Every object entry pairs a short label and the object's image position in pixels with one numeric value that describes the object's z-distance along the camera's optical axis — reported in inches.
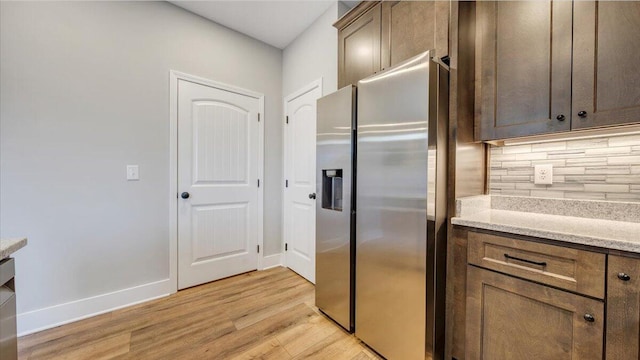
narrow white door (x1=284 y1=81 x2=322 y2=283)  100.0
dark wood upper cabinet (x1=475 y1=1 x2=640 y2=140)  41.6
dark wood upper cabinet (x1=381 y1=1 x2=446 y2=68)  57.6
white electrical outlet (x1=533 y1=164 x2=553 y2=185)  57.3
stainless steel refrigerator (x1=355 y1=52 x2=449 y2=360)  50.0
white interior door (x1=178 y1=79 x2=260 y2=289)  93.5
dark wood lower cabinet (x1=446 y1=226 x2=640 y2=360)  35.2
